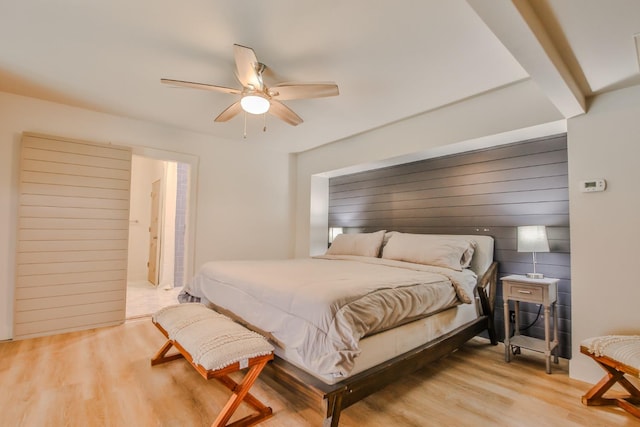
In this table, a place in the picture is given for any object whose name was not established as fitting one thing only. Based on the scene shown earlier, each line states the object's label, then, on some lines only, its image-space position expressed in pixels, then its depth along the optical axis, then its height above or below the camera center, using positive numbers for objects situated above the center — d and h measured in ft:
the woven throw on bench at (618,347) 5.65 -2.33
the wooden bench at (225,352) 5.32 -2.36
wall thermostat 7.36 +1.07
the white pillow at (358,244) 12.09 -0.80
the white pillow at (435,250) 9.50 -0.79
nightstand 7.82 -1.91
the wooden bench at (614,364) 5.82 -2.62
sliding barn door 9.90 -0.53
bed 5.39 -1.83
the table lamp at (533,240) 8.30 -0.32
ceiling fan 6.96 +3.33
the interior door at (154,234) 18.37 -0.82
